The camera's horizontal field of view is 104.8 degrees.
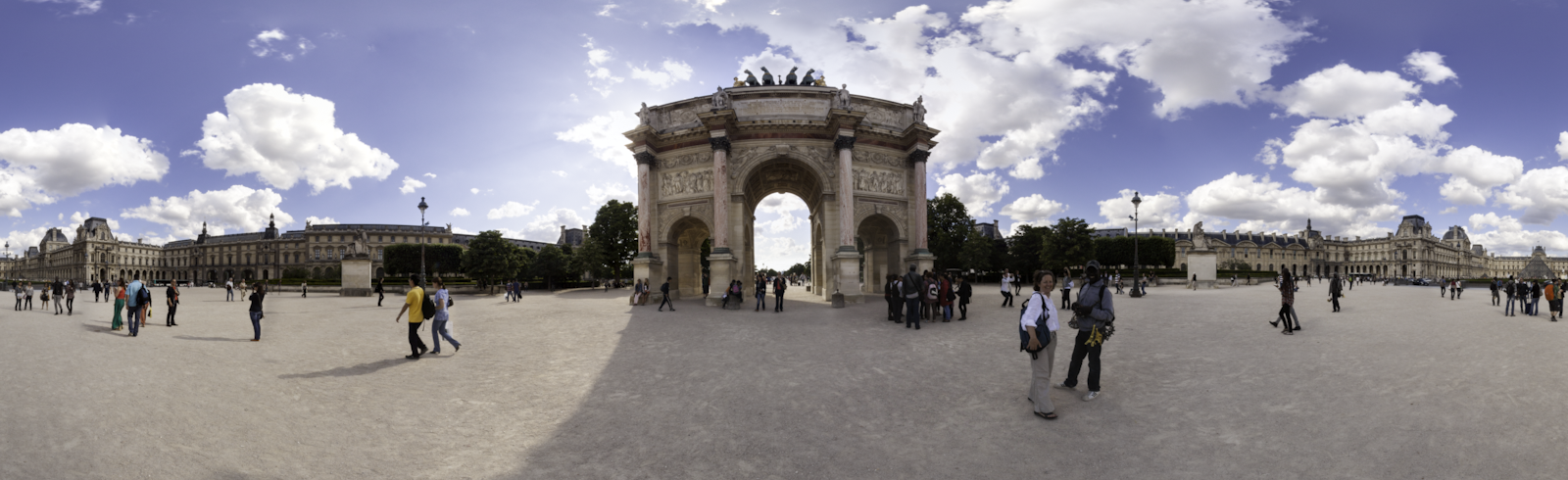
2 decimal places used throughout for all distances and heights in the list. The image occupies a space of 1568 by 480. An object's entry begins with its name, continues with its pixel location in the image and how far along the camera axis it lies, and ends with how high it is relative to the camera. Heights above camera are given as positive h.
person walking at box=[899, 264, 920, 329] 15.50 -1.02
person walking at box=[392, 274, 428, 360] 10.76 -0.99
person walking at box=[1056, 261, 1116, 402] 7.37 -0.81
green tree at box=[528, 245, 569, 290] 50.88 -0.46
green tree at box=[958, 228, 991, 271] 52.81 +0.02
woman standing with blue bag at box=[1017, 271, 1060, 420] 6.63 -0.94
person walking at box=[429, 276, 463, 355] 11.44 -1.14
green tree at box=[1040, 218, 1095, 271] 50.69 +0.85
